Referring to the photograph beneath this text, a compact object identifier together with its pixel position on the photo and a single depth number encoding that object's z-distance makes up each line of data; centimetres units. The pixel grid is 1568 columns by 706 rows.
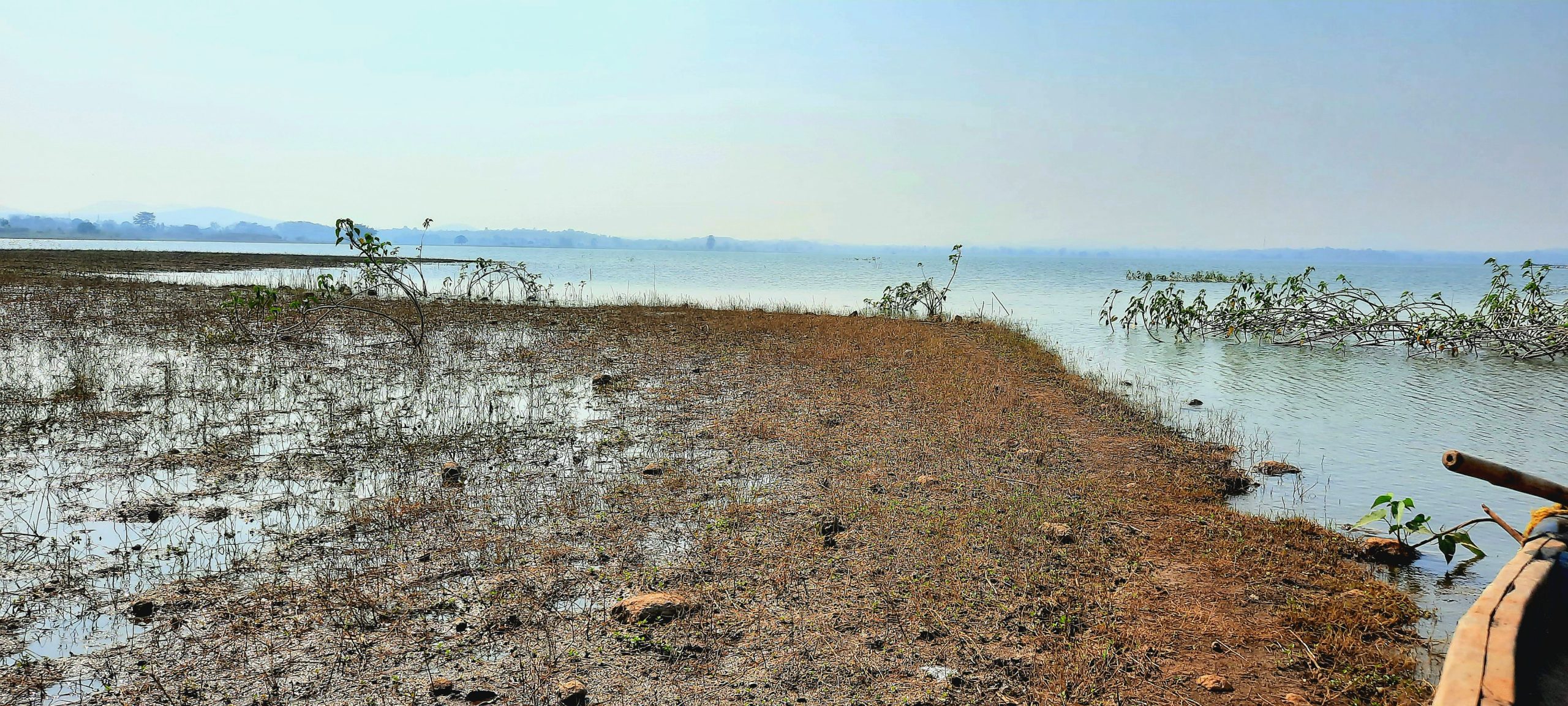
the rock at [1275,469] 878
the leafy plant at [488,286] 2589
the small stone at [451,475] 707
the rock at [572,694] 370
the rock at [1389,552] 605
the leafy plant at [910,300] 2553
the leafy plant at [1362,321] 1919
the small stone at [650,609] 454
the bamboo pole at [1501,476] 381
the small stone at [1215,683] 400
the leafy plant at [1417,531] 579
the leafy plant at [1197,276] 4089
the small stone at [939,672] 406
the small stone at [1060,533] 601
